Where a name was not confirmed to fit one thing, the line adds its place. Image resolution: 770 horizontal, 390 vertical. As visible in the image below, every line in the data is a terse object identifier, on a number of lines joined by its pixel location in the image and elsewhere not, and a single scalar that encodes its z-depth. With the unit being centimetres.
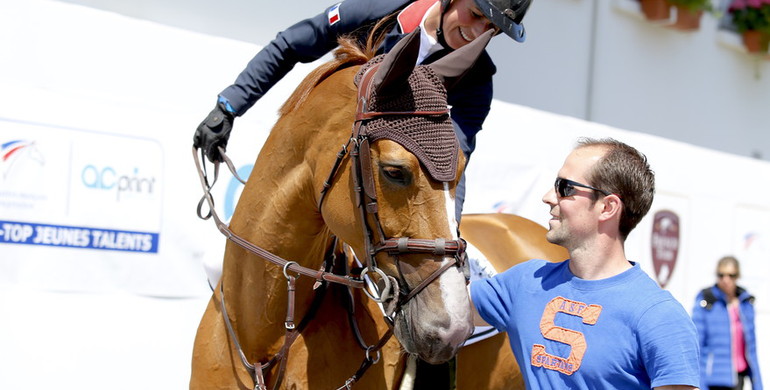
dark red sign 767
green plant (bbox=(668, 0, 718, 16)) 934
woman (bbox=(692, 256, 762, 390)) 743
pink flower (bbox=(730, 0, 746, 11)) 1041
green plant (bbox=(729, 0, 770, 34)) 1029
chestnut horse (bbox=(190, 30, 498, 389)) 237
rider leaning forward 302
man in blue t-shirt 215
